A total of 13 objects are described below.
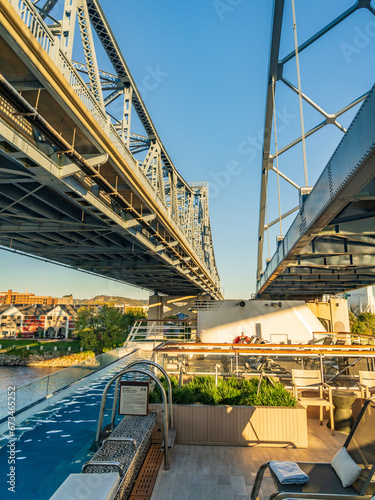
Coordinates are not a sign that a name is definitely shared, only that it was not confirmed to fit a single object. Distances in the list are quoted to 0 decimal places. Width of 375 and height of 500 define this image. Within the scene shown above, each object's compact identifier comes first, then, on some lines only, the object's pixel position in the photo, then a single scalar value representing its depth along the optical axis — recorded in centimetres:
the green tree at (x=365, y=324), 6231
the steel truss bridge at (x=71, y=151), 588
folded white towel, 320
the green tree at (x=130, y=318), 7470
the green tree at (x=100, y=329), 6116
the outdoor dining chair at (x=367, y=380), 679
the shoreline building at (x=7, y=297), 17650
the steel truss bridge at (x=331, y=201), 449
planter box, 547
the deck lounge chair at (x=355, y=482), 297
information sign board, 488
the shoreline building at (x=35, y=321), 9912
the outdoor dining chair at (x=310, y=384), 650
